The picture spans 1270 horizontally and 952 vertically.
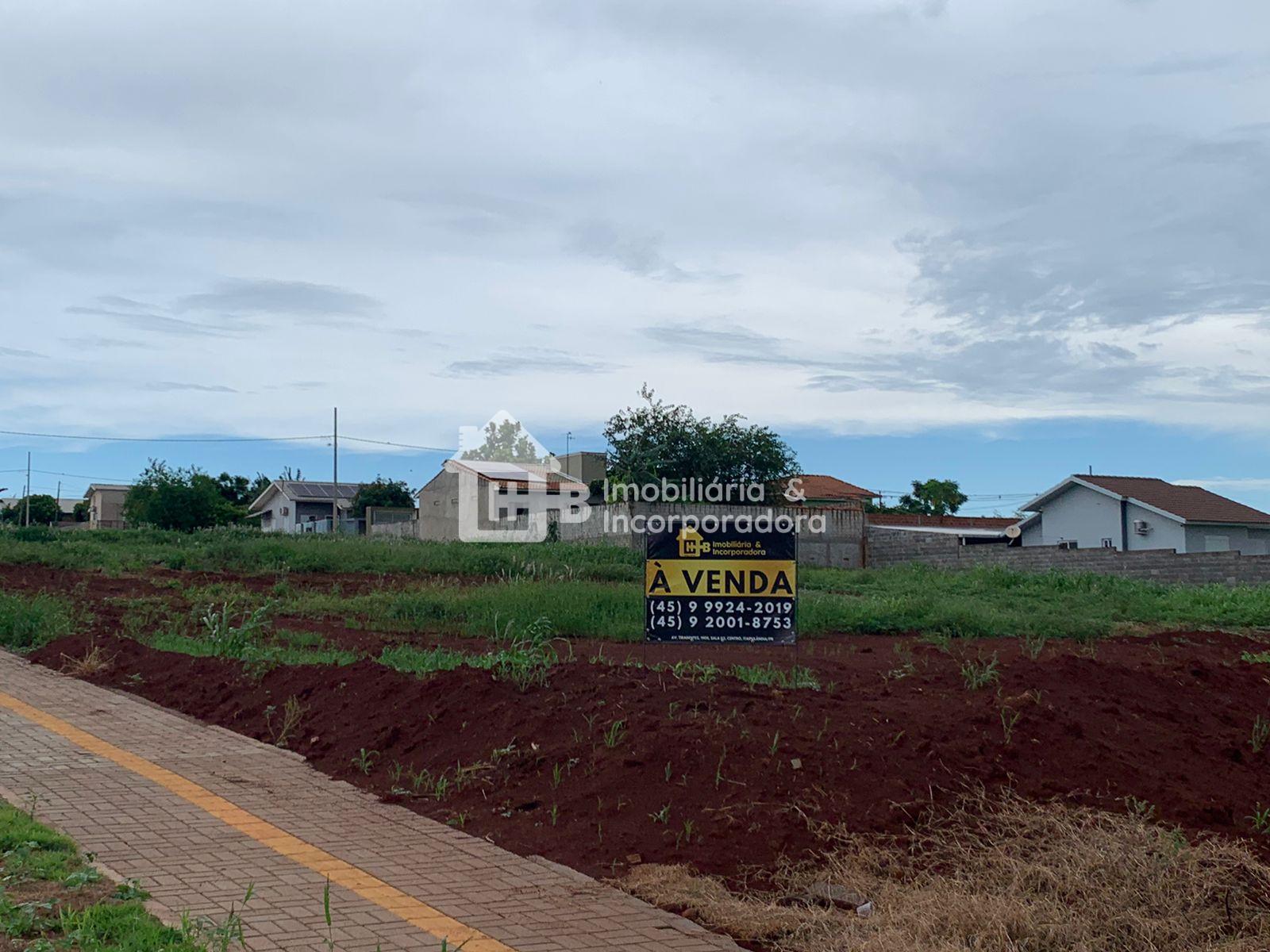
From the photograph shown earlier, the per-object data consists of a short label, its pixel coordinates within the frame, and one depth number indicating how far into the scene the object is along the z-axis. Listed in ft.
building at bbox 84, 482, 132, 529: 283.38
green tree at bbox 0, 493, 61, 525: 287.48
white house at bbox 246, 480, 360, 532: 240.12
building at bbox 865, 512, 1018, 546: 163.43
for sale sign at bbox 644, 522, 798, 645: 34.06
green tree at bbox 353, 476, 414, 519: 233.55
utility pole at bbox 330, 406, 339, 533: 198.59
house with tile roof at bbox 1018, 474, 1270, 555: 135.83
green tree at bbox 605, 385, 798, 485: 124.77
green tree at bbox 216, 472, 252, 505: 255.91
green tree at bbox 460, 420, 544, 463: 192.54
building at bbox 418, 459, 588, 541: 166.30
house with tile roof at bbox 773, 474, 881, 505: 195.87
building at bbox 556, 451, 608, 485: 191.01
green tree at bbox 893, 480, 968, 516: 225.56
